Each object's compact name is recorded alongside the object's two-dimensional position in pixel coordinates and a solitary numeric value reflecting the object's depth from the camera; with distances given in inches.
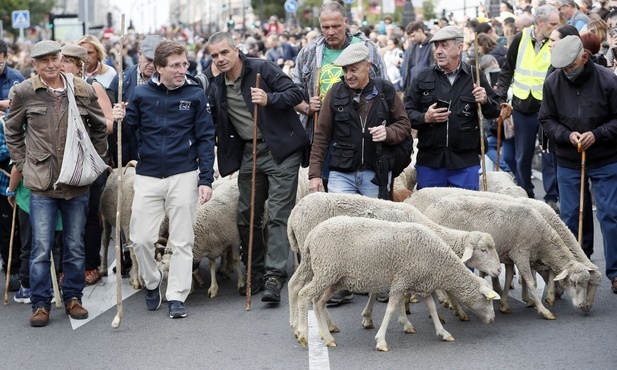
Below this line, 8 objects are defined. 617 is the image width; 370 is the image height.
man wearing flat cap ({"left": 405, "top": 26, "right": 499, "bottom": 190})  713.6
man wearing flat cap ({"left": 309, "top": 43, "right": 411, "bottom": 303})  680.4
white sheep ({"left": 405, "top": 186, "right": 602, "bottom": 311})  631.2
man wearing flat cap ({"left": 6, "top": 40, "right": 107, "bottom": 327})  644.1
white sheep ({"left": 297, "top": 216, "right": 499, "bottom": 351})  564.1
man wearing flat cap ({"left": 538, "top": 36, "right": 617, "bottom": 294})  680.4
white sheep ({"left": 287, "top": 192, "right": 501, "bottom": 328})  605.3
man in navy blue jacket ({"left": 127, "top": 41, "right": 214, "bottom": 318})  666.8
